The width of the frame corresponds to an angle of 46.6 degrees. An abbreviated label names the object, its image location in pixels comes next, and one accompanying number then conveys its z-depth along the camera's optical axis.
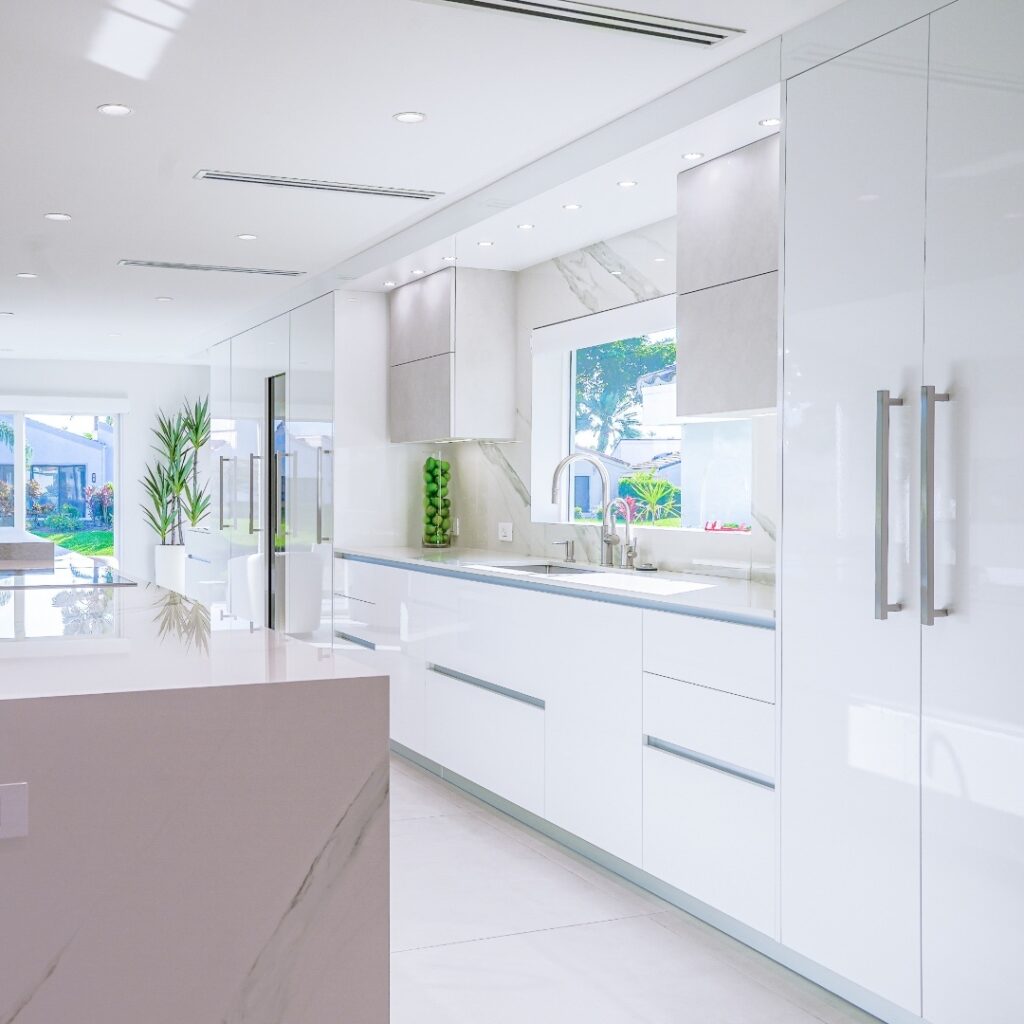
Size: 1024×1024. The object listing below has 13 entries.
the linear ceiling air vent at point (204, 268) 5.86
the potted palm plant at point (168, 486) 10.58
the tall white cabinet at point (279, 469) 6.23
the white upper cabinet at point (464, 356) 5.32
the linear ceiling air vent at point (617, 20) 2.66
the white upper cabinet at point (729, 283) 3.27
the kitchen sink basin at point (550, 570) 4.73
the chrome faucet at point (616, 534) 4.54
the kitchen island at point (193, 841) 1.55
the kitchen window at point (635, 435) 4.33
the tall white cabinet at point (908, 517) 2.25
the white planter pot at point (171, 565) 10.42
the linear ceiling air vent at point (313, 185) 4.20
